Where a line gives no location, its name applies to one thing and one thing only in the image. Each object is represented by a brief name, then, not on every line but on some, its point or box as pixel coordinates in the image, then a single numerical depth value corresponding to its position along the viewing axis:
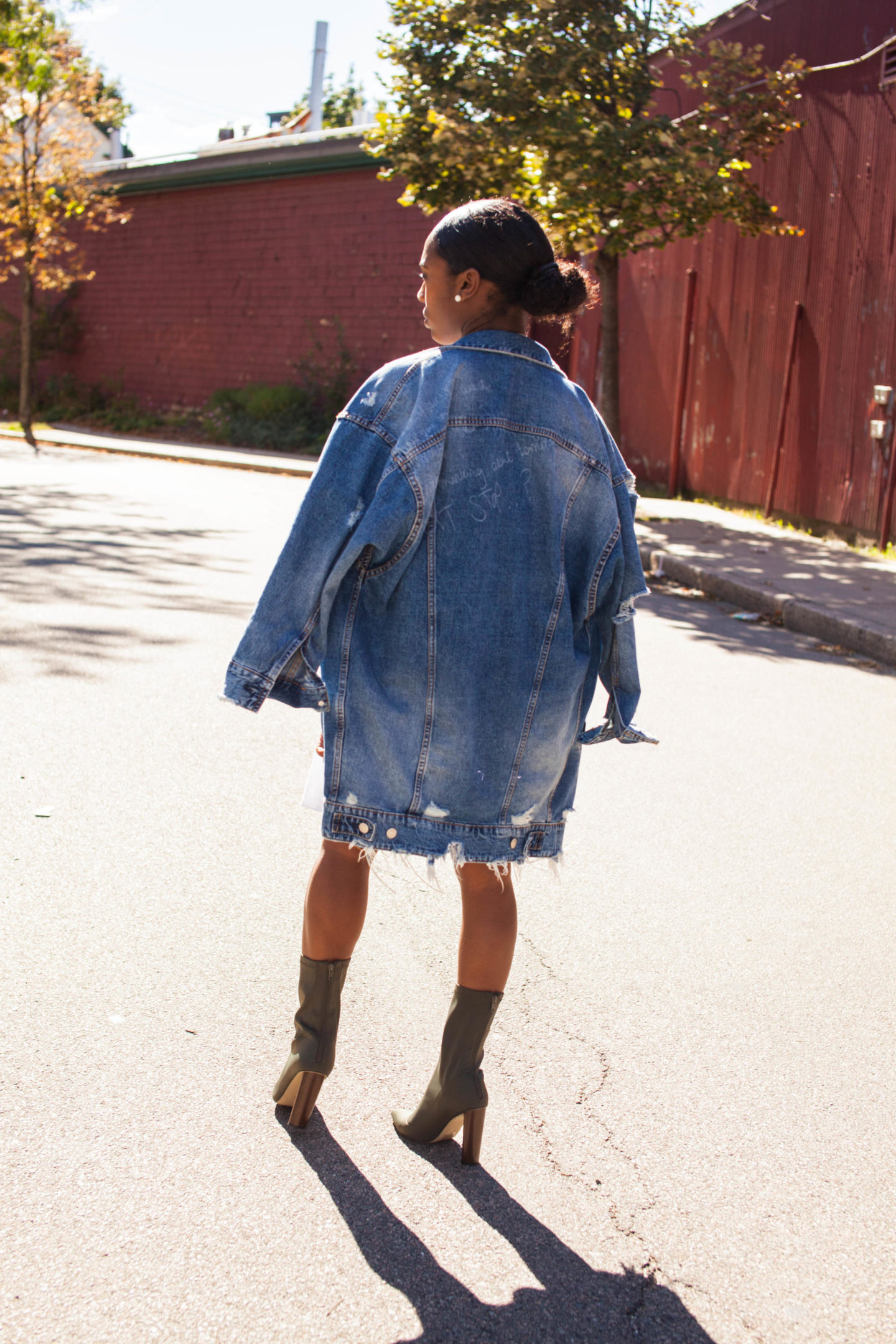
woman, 2.18
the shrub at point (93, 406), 24.08
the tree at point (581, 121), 11.23
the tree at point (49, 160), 20.64
